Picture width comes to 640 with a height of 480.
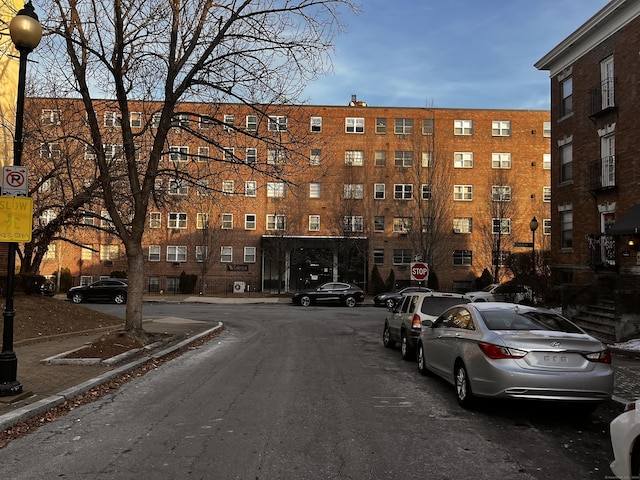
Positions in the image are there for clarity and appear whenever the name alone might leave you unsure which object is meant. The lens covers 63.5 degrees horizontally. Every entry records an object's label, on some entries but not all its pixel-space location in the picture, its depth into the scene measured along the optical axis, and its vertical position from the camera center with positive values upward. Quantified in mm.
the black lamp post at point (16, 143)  6848 +1709
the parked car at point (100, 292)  31328 -1752
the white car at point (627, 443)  3756 -1302
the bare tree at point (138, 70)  11203 +4394
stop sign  19969 -188
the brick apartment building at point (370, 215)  41719 +4212
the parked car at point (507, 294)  24211 -1341
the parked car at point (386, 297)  30603 -1881
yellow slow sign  7145 +600
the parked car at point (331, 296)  31594 -1878
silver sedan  5996 -1134
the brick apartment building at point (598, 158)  16769 +4032
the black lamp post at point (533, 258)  23362 +434
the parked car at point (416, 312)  10930 -1002
